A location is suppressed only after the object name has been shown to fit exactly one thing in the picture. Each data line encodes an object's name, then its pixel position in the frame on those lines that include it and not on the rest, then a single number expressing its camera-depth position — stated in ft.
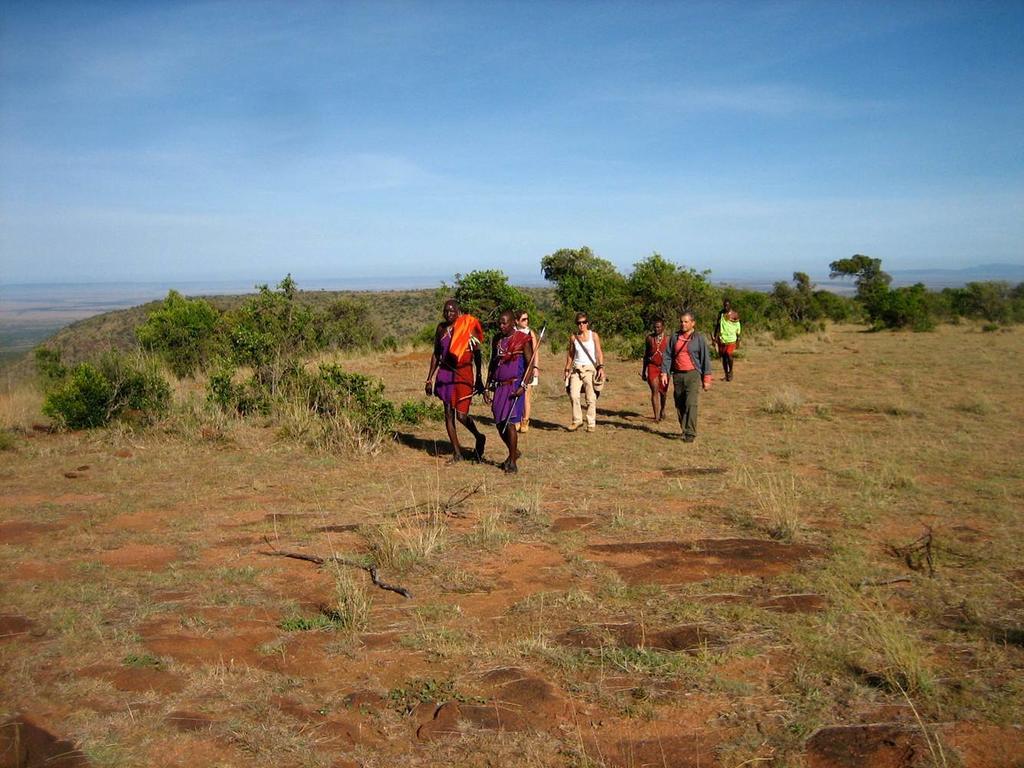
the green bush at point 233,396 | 36.47
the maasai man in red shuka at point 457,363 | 28.55
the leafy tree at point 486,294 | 59.62
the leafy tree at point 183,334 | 57.88
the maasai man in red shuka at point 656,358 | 35.91
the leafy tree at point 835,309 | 118.21
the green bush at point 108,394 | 34.35
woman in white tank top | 36.19
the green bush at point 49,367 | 41.37
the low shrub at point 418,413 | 34.76
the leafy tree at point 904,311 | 92.53
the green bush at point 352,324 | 80.45
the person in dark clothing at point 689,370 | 33.01
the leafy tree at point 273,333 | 37.45
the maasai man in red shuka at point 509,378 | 28.07
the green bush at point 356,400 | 32.53
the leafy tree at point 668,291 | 73.20
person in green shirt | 49.55
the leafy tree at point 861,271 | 145.22
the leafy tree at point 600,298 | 75.20
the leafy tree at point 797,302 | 113.29
